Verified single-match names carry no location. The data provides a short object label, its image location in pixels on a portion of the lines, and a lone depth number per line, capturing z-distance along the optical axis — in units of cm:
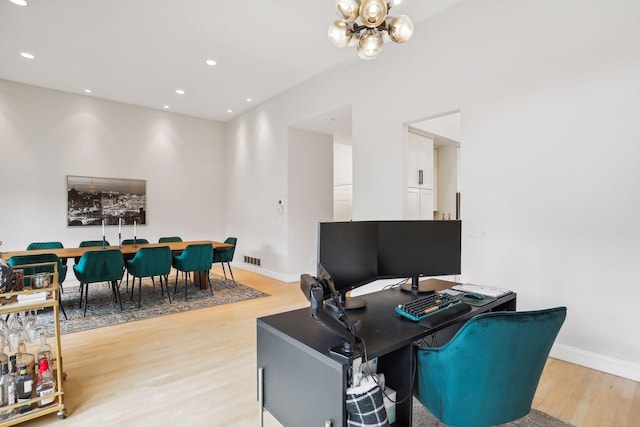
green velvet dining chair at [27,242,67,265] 470
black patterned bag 114
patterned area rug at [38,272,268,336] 377
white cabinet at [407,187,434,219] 421
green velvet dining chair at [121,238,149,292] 547
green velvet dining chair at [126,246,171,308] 425
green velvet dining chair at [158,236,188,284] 587
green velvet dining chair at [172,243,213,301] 464
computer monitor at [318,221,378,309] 162
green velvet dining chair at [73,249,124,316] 388
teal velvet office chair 124
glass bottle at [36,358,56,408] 196
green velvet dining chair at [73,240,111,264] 516
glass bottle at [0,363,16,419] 182
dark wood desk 119
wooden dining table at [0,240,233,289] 404
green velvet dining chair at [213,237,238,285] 540
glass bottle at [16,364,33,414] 189
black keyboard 159
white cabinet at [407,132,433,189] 418
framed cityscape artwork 597
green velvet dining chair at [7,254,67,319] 354
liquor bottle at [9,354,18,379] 188
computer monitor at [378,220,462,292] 197
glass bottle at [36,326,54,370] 208
